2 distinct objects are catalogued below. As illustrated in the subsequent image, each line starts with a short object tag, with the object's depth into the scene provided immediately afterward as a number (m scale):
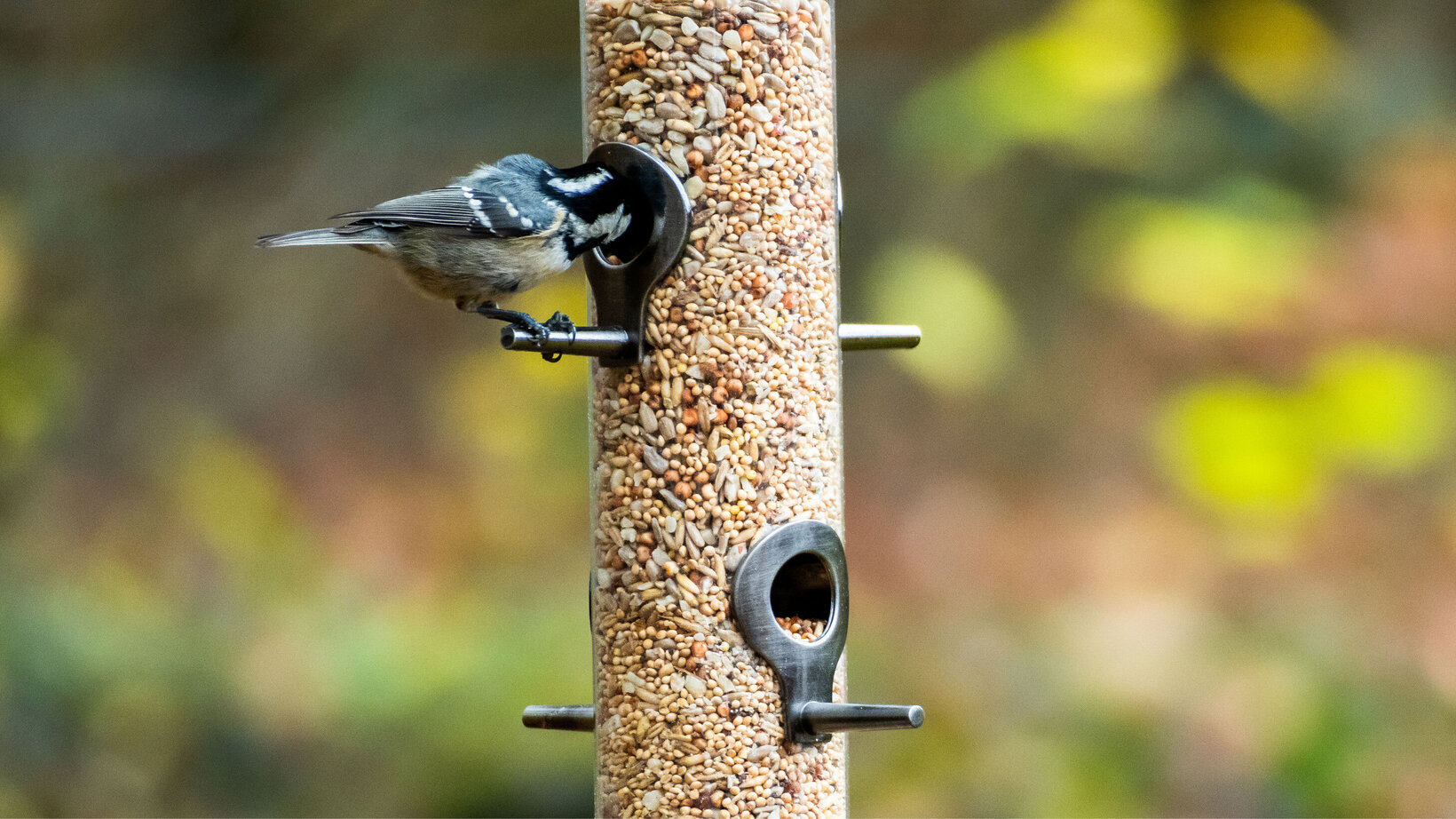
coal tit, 6.13
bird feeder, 5.80
